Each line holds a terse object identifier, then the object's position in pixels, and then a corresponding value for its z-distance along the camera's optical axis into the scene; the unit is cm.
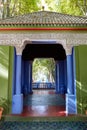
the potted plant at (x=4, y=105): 450
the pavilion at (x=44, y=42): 471
